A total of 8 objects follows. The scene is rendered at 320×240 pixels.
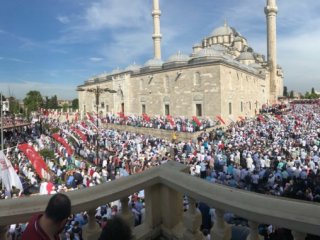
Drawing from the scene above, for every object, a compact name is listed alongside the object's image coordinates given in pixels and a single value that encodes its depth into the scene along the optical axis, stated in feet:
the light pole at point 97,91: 43.01
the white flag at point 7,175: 23.35
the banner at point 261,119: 68.43
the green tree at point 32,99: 146.72
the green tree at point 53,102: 200.48
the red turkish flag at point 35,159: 28.22
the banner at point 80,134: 49.09
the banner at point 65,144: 40.21
